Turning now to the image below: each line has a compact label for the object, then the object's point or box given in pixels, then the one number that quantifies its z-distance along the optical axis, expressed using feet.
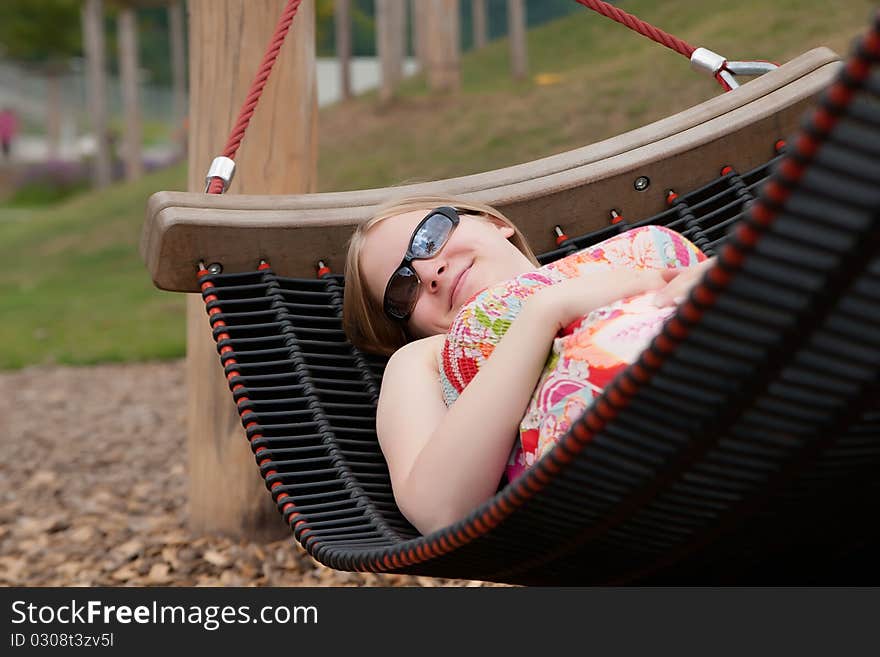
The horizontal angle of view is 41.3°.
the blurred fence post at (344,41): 39.78
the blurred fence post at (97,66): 49.78
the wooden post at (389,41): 35.45
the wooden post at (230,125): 8.68
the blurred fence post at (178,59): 58.29
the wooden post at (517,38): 33.37
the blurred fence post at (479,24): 51.06
